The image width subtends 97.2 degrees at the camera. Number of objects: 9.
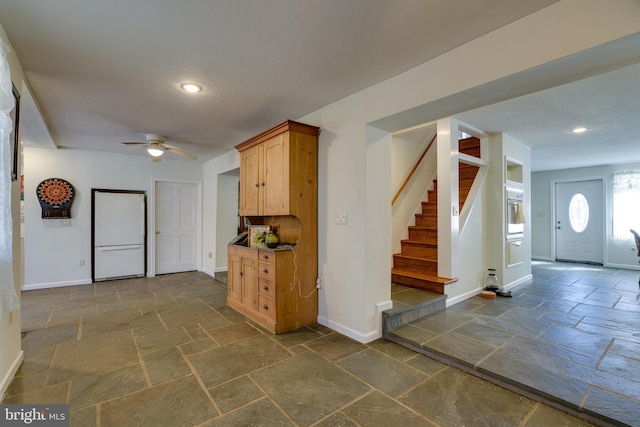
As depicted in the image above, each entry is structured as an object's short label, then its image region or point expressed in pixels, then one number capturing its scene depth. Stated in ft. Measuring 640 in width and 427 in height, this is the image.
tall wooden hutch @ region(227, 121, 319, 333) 9.98
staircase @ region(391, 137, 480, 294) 12.40
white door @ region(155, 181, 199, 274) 19.44
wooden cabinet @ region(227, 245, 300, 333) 9.83
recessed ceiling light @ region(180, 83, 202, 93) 8.65
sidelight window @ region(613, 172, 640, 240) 20.61
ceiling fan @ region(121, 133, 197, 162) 13.52
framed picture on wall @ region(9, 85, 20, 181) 6.57
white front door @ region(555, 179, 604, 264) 22.41
